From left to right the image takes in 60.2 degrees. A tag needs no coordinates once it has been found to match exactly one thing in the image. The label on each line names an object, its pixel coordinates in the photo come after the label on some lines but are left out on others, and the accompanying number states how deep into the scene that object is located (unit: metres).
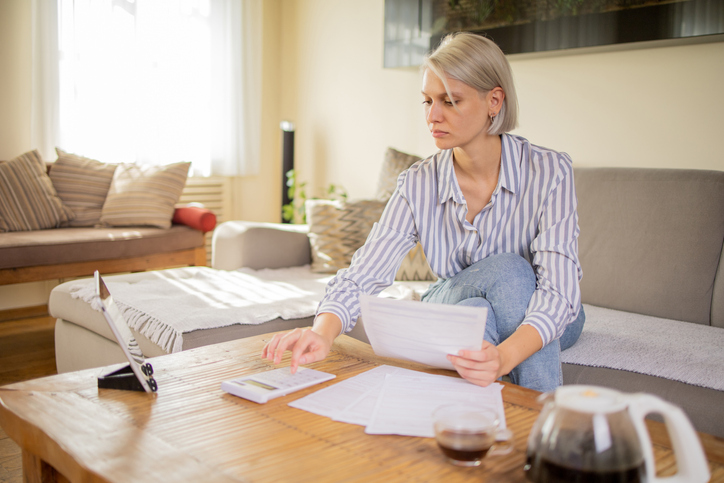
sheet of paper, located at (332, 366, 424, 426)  0.86
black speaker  3.94
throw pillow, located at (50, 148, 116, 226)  3.24
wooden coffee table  0.71
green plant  3.83
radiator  4.08
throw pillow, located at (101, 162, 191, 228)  3.24
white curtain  3.46
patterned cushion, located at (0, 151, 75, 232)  2.98
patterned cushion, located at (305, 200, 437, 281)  2.59
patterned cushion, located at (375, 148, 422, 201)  2.78
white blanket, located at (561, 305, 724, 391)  1.37
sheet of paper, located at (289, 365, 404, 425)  0.90
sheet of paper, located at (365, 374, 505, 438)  0.83
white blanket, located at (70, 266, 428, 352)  1.72
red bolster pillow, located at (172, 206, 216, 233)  3.31
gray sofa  1.74
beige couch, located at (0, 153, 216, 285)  2.76
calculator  0.94
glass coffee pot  0.59
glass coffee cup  0.71
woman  1.15
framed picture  2.16
